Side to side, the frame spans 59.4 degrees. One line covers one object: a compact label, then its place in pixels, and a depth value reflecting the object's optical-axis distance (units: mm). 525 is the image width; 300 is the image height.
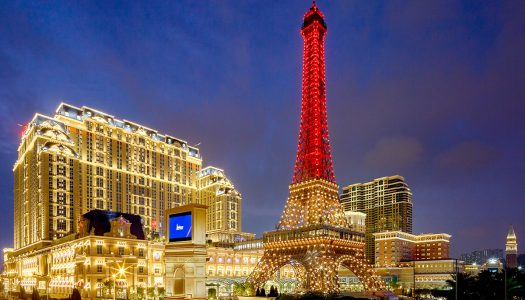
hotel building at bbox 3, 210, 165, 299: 68938
